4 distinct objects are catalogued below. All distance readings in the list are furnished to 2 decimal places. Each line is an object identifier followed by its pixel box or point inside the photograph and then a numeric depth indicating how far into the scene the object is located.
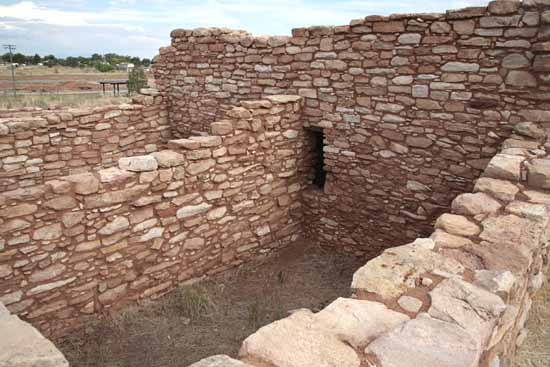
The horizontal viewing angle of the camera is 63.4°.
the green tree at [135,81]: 20.12
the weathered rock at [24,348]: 1.78
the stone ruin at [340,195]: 2.22
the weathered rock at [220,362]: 1.81
